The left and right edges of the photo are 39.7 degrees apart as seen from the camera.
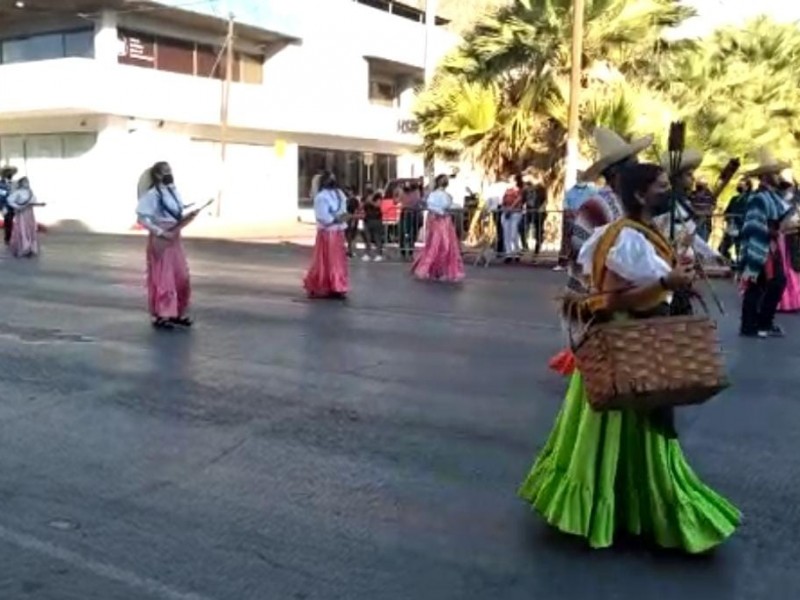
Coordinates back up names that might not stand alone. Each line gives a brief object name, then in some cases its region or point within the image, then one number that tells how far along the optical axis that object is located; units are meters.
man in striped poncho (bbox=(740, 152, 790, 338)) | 10.77
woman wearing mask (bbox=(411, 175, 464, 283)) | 17.95
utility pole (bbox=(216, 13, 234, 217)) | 37.38
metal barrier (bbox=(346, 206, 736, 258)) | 21.84
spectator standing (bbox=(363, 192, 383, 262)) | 23.12
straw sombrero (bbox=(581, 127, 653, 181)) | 4.89
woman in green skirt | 4.40
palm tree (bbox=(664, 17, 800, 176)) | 22.05
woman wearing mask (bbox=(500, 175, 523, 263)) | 21.58
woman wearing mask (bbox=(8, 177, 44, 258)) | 21.75
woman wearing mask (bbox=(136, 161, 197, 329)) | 11.22
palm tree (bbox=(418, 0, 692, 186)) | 22.31
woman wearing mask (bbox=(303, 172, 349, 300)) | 14.49
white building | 35.66
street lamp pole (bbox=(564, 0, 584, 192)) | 20.45
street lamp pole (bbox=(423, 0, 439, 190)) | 26.80
